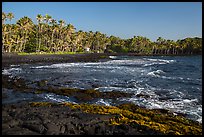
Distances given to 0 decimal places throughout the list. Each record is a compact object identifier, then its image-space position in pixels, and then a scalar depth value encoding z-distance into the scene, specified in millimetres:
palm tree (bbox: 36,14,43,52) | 56535
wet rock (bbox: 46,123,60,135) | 6028
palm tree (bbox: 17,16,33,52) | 53635
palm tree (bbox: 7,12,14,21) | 49431
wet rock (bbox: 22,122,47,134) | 6068
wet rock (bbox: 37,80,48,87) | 16026
